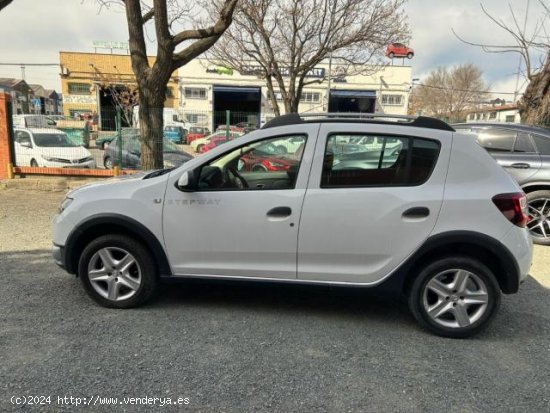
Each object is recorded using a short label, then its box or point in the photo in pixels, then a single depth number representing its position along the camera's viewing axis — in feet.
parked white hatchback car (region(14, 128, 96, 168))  38.29
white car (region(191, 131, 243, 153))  46.50
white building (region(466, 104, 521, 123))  173.27
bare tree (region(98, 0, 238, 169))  26.96
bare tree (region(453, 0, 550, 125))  34.44
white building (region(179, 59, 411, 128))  144.87
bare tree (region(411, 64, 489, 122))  166.50
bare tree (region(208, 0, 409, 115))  52.42
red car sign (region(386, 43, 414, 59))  112.79
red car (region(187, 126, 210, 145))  62.07
